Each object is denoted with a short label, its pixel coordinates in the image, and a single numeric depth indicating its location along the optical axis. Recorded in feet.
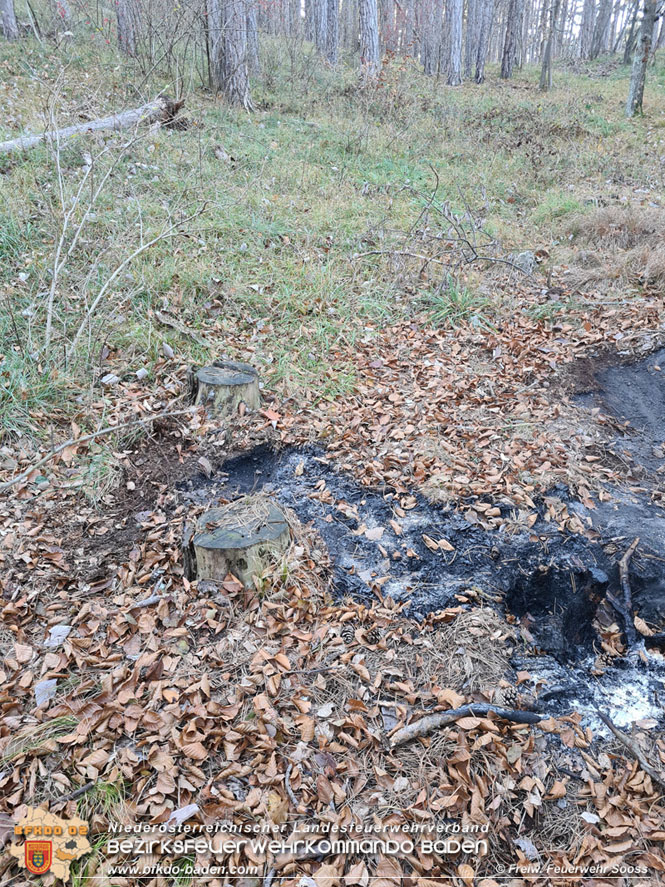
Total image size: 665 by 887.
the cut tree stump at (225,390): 12.83
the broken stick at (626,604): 9.03
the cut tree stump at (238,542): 8.77
